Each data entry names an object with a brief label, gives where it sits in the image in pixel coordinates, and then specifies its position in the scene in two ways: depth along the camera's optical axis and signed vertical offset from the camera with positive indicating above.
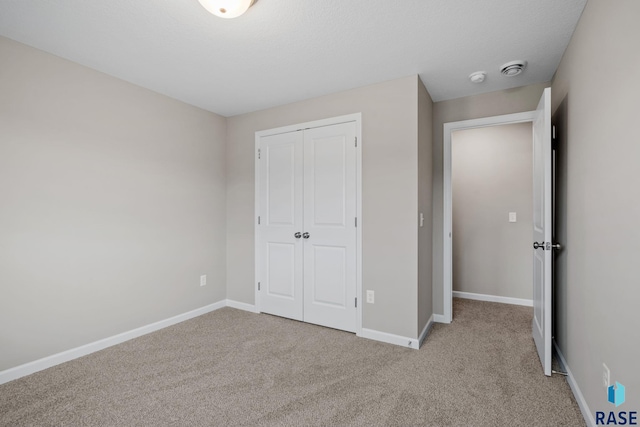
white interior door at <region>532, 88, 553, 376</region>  2.13 -0.12
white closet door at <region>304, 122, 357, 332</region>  2.99 -0.12
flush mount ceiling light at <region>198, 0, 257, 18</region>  1.67 +1.16
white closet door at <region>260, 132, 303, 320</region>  3.32 -0.11
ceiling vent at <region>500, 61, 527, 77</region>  2.43 +1.20
